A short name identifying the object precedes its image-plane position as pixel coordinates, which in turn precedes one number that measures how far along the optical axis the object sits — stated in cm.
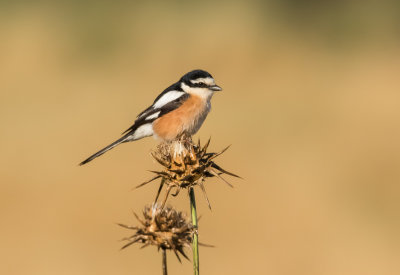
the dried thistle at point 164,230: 975
